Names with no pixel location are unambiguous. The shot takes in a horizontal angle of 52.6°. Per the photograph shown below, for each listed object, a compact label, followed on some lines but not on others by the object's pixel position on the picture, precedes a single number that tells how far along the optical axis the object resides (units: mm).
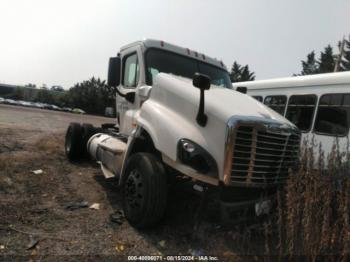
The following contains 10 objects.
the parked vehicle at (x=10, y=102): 55775
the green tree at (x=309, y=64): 57078
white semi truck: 3824
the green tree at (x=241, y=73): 55419
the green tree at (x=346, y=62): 47644
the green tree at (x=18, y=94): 77062
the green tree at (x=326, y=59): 51719
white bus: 7170
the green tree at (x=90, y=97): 62062
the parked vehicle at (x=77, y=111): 56406
